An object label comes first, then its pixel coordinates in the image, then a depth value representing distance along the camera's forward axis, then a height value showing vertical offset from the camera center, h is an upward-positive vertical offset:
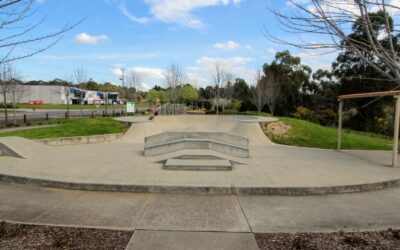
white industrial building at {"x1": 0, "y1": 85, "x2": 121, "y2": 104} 75.06 +1.73
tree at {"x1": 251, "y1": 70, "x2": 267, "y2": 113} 36.31 +1.64
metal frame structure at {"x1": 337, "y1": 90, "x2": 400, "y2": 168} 8.90 -0.54
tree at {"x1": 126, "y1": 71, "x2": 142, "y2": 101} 54.25 +2.15
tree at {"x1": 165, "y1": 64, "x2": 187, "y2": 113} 36.40 +2.34
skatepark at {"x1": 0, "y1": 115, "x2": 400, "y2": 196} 6.39 -1.70
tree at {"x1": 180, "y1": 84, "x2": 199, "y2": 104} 55.19 +1.84
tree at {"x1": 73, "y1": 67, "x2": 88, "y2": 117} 39.81 +2.38
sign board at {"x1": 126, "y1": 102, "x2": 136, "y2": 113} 30.31 -0.26
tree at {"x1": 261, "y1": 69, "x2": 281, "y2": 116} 38.39 +2.28
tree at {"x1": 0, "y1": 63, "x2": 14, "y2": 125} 26.99 +1.82
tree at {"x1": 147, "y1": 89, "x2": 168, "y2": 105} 64.61 +1.95
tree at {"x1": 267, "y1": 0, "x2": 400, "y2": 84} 3.52 +0.92
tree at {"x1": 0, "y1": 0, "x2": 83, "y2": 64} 3.69 +1.05
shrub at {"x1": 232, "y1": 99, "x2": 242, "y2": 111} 45.51 +0.07
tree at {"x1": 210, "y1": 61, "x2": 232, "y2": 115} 37.41 +2.73
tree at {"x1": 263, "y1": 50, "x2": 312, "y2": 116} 43.47 +3.86
